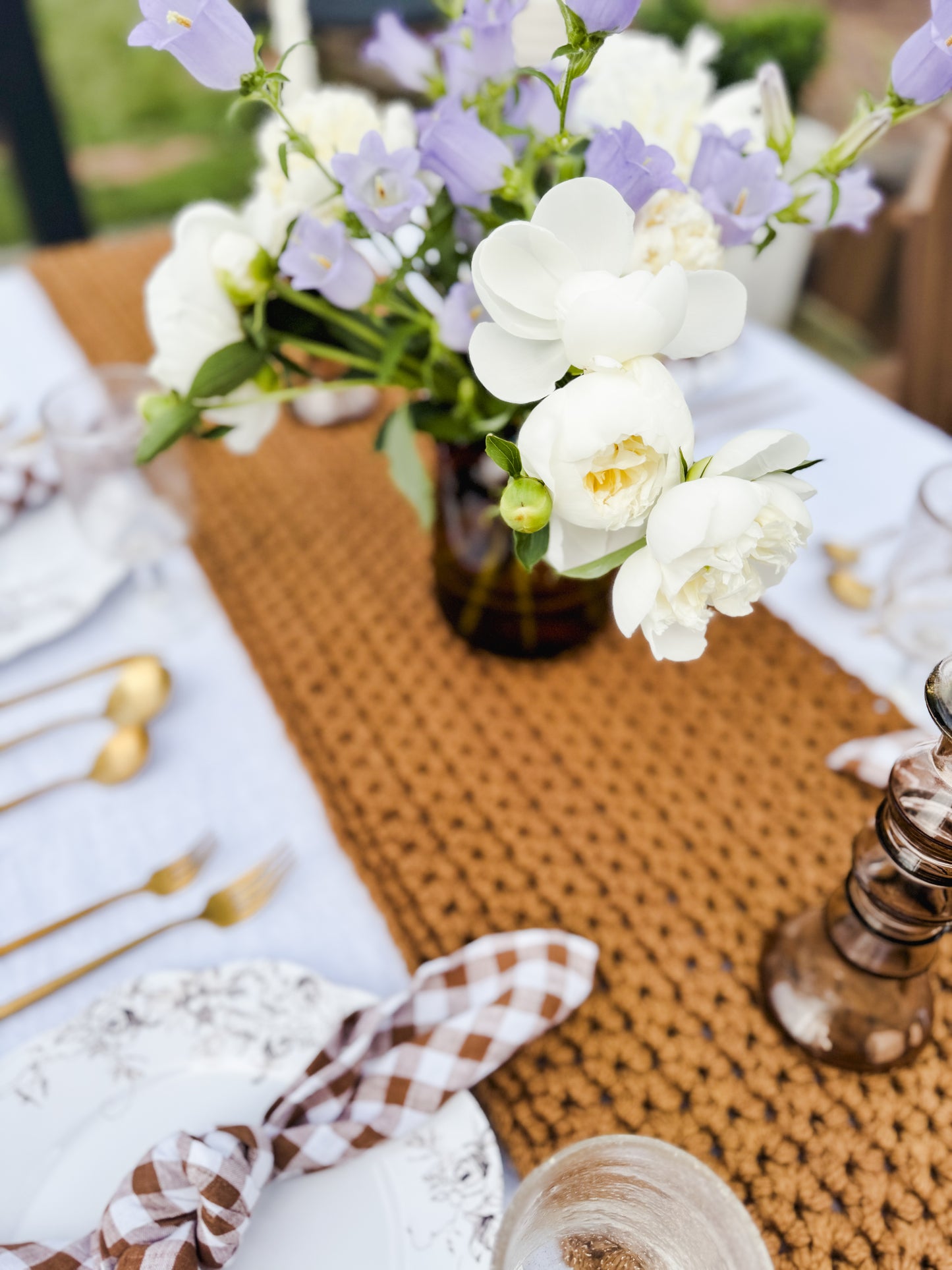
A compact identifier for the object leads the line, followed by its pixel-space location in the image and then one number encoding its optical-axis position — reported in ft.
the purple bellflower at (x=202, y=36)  1.15
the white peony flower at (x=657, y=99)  1.47
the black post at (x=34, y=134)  5.36
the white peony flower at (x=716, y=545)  0.99
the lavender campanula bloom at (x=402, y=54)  1.64
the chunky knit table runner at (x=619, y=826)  1.44
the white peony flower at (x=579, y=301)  0.99
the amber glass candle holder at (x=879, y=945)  1.23
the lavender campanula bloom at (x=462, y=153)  1.25
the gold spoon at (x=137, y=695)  2.02
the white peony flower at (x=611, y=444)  0.98
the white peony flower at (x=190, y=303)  1.45
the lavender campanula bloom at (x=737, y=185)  1.32
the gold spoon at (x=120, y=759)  1.94
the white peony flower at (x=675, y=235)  1.26
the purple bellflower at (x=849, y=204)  1.48
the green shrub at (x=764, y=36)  5.33
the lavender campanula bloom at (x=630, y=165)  1.16
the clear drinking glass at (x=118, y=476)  2.03
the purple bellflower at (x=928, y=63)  1.15
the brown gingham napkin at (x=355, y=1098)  1.20
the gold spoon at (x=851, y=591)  2.27
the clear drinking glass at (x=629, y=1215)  1.16
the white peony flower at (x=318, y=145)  1.42
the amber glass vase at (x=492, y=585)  1.96
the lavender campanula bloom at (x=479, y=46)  1.35
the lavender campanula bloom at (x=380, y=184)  1.28
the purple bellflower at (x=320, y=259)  1.32
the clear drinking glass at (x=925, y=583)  1.89
